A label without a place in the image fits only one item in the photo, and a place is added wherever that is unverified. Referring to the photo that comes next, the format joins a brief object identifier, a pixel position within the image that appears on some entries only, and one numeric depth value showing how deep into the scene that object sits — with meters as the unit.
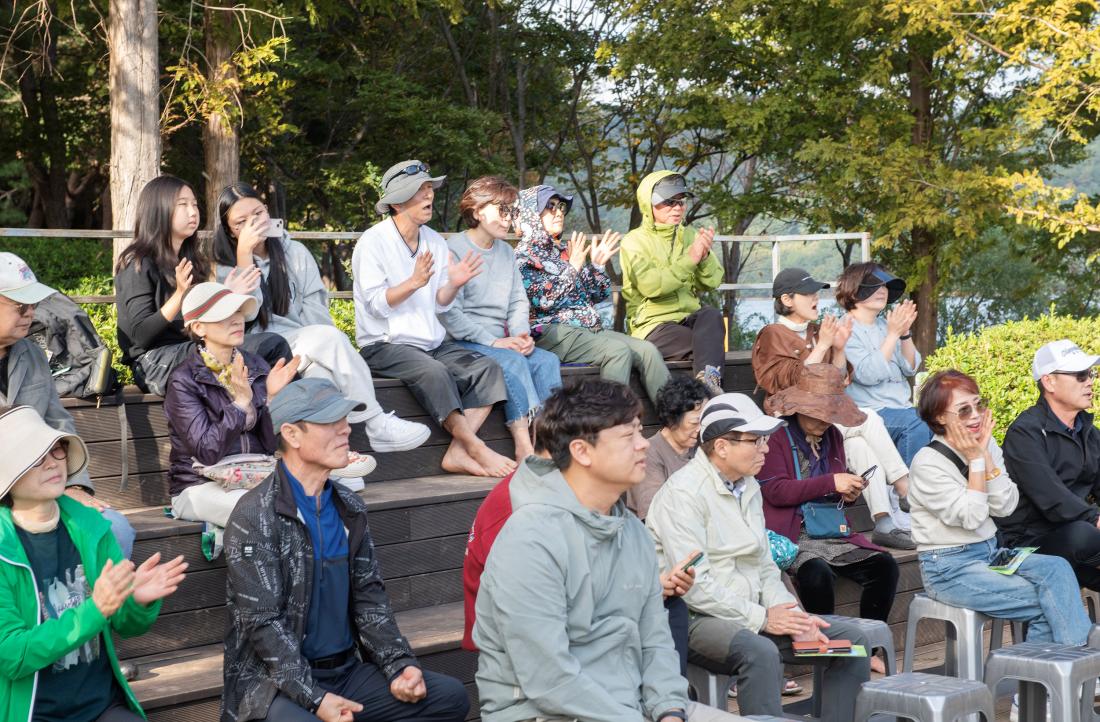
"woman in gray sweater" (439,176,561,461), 6.24
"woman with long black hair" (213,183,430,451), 5.42
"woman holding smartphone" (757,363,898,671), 5.31
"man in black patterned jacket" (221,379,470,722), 3.50
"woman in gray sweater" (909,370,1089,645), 5.10
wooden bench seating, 4.15
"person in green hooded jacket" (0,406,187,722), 3.14
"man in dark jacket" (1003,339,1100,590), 5.45
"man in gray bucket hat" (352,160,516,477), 5.88
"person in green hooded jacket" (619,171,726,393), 7.18
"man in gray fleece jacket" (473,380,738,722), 3.18
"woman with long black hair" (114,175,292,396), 5.00
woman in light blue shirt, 6.98
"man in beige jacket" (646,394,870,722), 4.38
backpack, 4.79
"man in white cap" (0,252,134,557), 4.16
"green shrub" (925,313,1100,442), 8.00
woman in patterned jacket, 6.76
